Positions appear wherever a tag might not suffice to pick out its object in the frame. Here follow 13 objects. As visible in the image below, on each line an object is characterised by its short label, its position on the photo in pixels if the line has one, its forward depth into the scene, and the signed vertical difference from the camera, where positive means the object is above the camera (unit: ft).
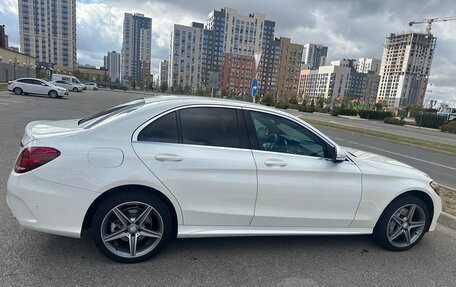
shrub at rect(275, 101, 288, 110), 187.21 -4.03
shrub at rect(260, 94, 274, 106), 195.03 -2.12
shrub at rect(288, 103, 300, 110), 195.90 -4.37
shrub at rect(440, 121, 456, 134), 98.10 -5.08
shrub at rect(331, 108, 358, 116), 166.71 -4.24
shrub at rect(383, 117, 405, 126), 119.01 -5.32
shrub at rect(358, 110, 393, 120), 148.56 -3.99
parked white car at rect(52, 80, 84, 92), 126.00 -2.04
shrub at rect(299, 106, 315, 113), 175.90 -5.03
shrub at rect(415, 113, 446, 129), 116.06 -3.39
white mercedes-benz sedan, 8.29 -2.74
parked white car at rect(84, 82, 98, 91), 190.84 -2.33
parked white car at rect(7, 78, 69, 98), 75.94 -2.67
